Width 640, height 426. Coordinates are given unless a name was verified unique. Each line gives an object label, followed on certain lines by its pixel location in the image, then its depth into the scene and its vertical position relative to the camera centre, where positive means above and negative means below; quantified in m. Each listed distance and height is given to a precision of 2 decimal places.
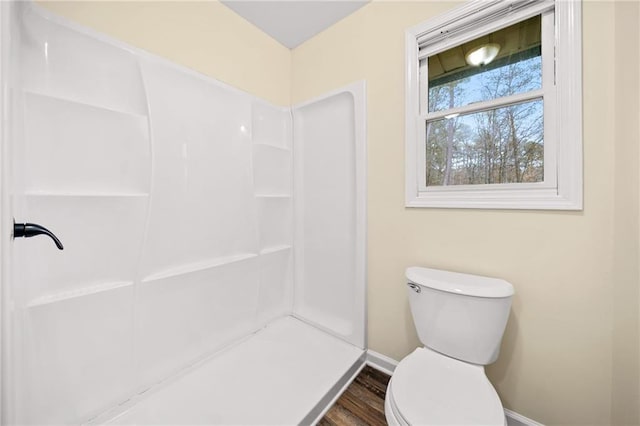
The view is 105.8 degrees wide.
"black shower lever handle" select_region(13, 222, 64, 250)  0.69 -0.05
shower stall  0.94 -0.16
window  1.00 +0.51
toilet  0.82 -0.63
